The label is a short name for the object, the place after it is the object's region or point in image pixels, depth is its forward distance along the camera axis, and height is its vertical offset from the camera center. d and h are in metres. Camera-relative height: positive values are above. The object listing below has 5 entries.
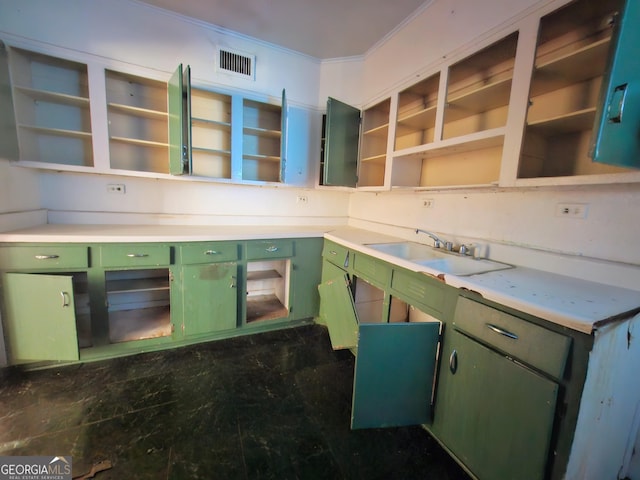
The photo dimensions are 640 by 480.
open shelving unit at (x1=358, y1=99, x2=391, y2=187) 2.68 +0.58
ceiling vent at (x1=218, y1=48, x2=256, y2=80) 2.50 +1.25
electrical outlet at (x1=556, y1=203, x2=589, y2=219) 1.33 +0.03
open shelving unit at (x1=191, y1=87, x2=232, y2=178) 2.54 +0.59
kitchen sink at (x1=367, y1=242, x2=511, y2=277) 1.58 -0.33
